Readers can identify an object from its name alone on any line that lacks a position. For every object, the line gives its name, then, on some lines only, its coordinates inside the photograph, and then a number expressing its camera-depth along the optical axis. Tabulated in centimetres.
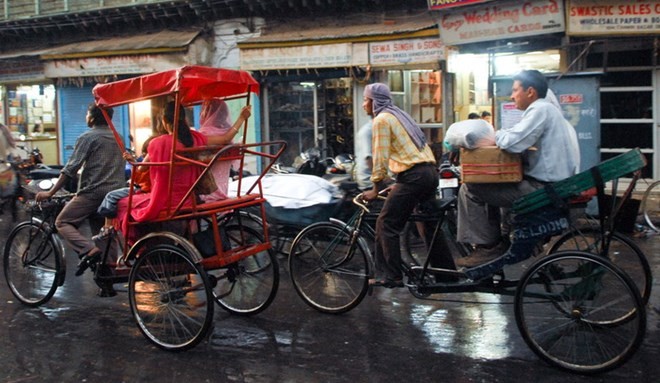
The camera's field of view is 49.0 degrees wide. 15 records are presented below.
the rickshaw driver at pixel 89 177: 601
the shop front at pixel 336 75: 1377
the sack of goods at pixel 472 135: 500
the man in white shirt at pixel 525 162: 491
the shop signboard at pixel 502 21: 1159
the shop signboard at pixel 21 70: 1972
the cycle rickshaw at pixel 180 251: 515
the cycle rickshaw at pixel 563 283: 445
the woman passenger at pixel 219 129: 571
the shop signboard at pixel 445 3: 1234
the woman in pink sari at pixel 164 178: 528
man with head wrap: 547
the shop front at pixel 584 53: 1091
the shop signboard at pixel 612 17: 1087
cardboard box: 495
